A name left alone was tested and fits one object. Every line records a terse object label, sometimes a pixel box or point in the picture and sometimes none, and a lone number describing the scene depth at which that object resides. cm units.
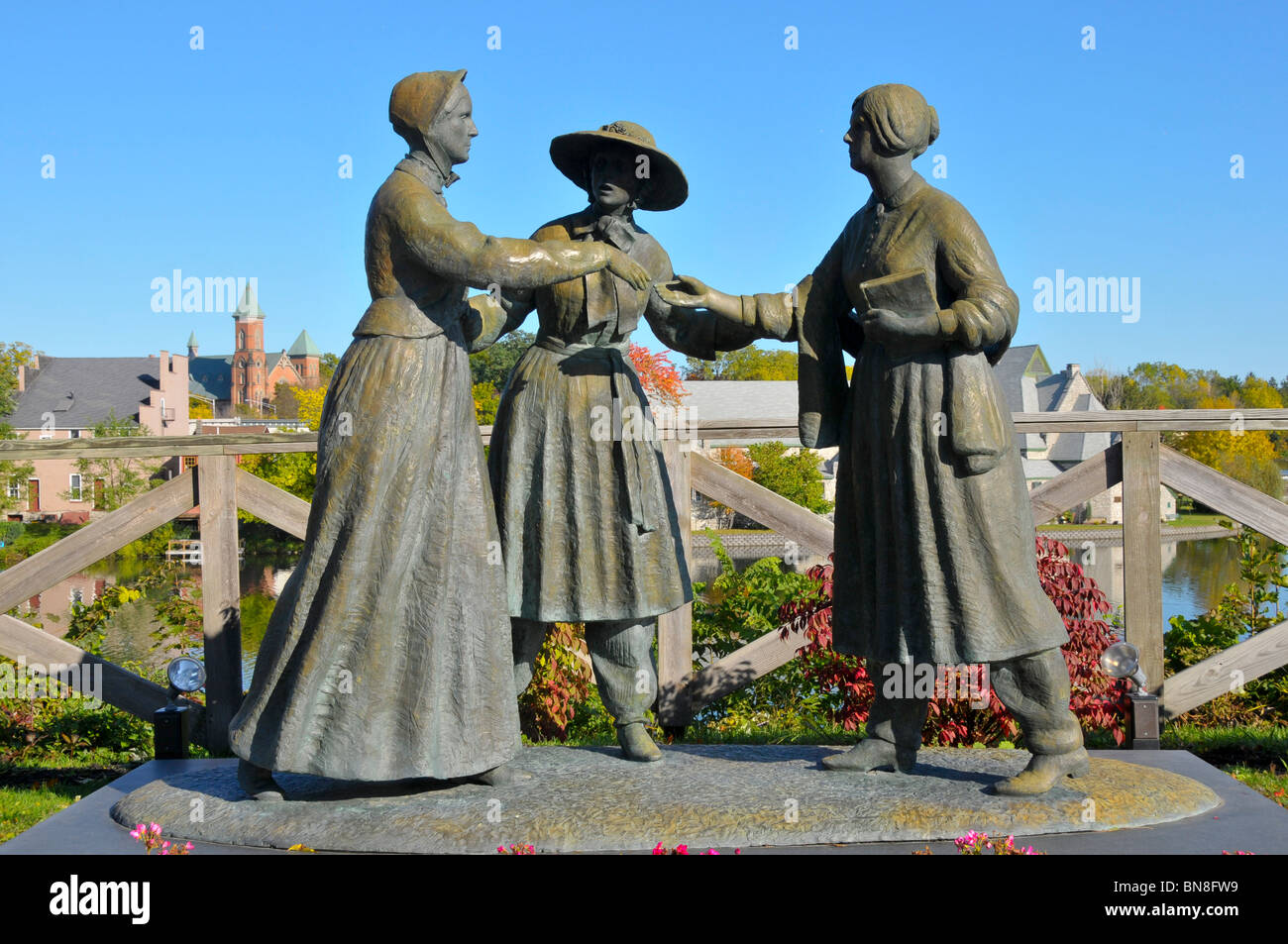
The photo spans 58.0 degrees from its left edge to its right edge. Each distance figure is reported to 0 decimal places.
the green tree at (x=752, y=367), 6272
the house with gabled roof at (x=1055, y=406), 3644
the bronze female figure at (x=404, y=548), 368
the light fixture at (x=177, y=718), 469
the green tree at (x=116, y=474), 2920
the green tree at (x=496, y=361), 3222
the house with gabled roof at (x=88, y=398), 4328
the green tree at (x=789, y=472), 2580
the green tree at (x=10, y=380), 2909
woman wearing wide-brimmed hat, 416
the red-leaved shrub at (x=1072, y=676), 552
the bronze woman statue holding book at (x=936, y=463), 370
